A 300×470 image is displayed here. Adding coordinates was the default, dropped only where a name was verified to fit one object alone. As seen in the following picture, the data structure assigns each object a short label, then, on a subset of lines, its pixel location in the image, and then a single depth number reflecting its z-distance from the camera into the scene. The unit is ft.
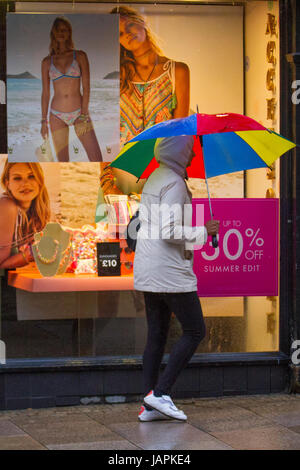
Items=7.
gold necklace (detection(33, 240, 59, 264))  45.55
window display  45.39
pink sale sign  45.85
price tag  46.09
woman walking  38.04
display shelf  45.27
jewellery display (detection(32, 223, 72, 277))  45.55
